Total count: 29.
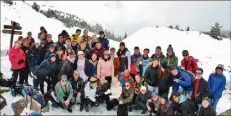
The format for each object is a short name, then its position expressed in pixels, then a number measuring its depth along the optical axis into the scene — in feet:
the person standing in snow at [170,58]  28.22
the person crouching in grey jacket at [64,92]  25.26
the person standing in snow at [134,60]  29.25
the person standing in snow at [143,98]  25.49
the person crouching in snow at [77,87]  25.67
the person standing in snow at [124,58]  29.28
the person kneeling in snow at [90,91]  25.71
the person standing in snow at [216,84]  25.04
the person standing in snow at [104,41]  32.30
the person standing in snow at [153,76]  26.46
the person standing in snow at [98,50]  28.99
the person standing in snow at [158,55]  28.51
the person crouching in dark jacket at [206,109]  22.59
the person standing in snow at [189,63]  28.01
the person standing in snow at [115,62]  29.29
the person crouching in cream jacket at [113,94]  25.93
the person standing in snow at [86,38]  31.16
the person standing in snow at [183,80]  25.45
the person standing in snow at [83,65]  27.09
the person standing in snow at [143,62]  28.66
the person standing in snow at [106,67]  27.37
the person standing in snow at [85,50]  28.93
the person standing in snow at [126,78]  26.84
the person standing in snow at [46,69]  26.95
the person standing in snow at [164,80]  25.99
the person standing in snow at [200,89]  24.46
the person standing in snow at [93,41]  31.13
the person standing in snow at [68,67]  26.73
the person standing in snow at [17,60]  27.75
